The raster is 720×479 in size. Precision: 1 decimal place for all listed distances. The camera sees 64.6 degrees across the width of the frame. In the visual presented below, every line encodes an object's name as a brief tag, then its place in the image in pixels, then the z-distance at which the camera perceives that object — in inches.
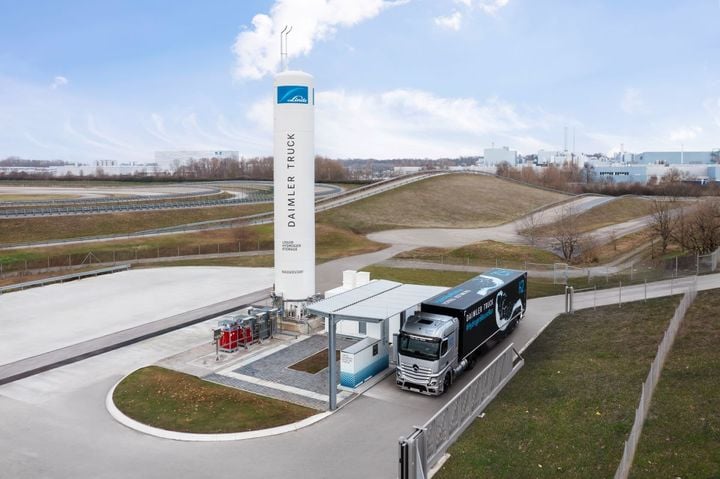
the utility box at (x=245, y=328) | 1053.8
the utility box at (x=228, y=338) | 1033.5
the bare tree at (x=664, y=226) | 2010.3
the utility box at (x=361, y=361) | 864.9
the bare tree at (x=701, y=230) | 1797.5
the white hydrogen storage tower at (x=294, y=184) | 1138.7
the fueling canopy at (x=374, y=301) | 819.6
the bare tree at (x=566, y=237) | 2055.9
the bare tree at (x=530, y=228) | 2577.0
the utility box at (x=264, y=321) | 1089.4
